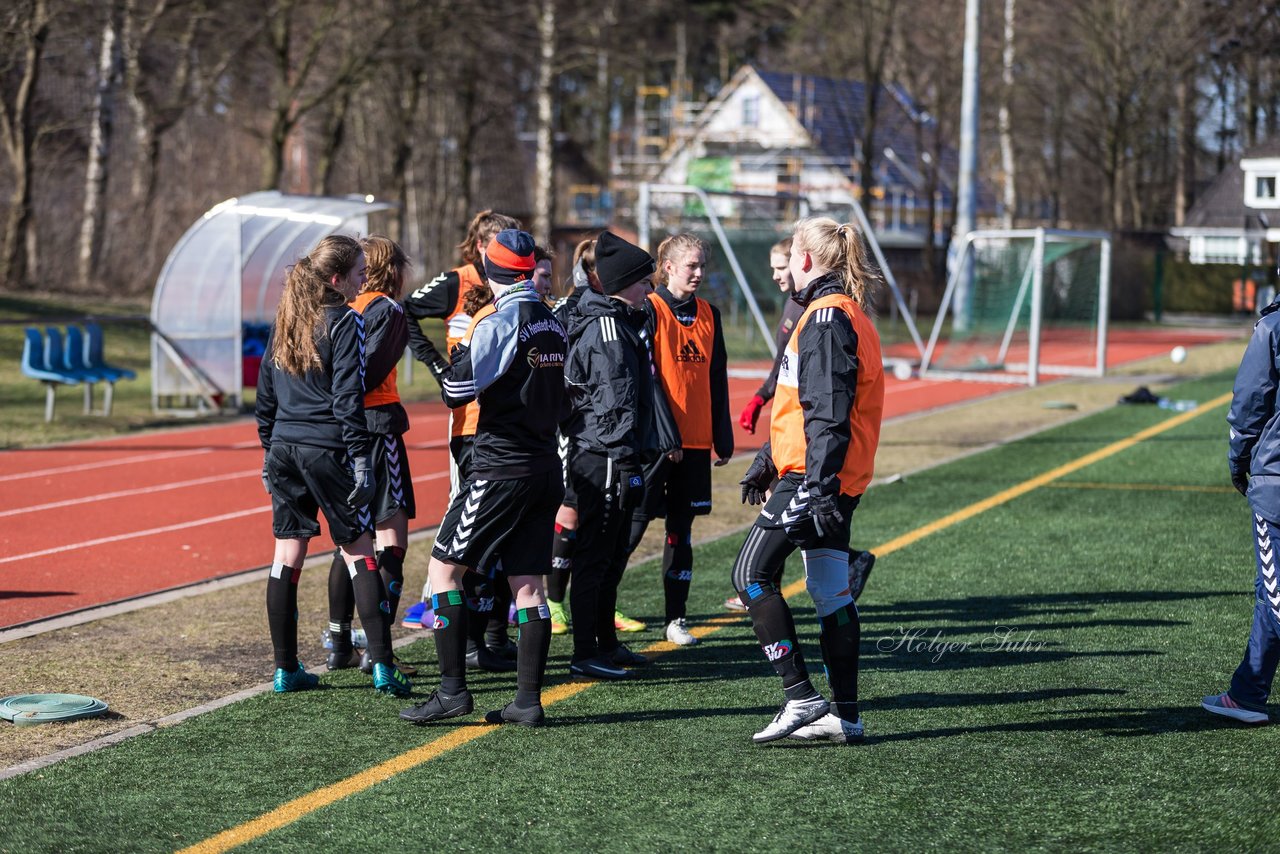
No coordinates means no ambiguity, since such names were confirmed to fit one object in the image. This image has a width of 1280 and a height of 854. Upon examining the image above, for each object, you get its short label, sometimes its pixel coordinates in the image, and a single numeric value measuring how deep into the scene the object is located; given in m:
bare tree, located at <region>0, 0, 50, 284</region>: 50.66
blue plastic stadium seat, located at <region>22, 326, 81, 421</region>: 32.16
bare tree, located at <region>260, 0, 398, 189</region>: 58.53
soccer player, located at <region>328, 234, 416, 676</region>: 12.30
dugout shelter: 34.50
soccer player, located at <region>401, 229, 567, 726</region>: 10.79
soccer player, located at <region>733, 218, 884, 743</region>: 9.88
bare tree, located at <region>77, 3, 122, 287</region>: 57.87
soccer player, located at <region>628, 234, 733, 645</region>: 13.49
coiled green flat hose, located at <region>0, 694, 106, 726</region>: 11.02
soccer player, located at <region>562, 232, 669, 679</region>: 12.48
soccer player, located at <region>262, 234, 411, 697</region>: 11.45
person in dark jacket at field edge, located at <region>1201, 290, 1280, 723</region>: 10.27
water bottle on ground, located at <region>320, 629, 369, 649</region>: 13.16
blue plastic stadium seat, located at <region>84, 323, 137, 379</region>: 33.84
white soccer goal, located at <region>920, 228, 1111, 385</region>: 47.31
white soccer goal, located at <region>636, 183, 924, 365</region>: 45.03
